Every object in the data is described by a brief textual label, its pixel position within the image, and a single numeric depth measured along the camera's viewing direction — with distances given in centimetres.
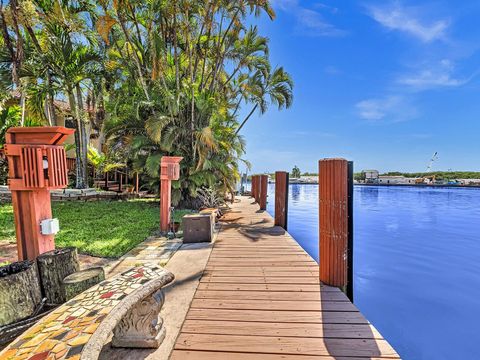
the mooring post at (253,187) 1385
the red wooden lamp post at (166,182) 543
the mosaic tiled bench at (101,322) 125
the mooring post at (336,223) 289
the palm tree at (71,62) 916
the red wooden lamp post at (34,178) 233
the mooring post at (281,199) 637
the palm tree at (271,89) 1152
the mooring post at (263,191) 968
